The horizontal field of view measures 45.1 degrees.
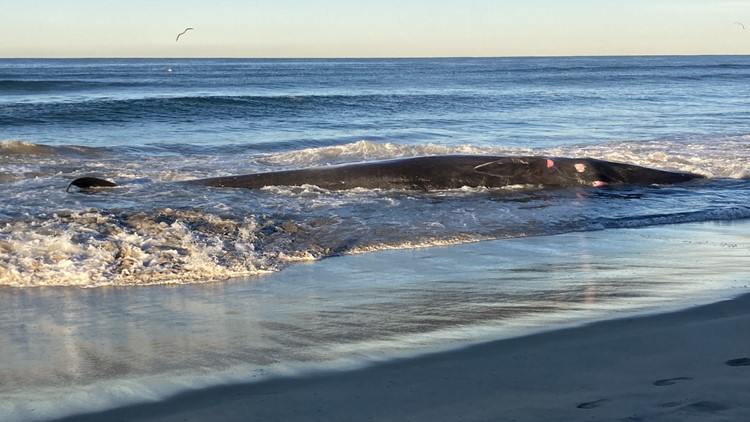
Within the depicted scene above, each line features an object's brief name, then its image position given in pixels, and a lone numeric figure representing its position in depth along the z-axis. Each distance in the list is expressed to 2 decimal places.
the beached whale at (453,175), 11.12
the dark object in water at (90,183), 10.66
